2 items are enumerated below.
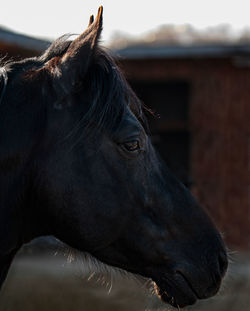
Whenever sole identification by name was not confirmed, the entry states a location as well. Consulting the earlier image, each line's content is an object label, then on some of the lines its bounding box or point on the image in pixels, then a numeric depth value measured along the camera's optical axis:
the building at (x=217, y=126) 21.72
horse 5.05
